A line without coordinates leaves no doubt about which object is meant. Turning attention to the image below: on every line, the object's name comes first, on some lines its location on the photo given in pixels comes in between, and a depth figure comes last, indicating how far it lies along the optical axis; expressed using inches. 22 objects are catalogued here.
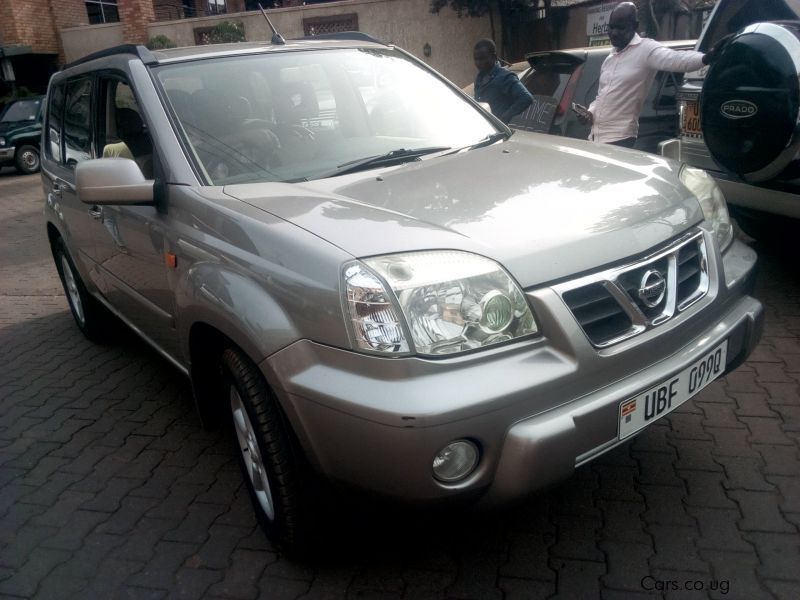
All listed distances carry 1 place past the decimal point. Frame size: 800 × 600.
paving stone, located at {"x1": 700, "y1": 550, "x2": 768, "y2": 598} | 89.2
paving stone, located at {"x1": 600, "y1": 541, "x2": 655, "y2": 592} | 92.8
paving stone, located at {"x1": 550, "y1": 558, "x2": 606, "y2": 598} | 92.1
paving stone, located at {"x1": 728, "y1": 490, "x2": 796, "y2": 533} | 100.4
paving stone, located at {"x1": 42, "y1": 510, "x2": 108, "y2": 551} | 112.7
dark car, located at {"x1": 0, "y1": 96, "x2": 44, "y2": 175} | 623.5
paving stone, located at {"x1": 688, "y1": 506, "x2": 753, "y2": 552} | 97.6
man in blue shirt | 242.4
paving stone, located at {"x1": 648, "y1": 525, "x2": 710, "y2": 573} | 94.7
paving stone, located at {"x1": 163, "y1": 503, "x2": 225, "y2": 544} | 111.6
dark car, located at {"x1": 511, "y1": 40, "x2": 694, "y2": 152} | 241.4
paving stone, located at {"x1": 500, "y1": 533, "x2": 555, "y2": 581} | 96.7
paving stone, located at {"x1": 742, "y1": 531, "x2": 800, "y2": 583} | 91.5
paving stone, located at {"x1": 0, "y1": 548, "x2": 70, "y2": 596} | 103.6
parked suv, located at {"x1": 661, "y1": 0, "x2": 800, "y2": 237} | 146.1
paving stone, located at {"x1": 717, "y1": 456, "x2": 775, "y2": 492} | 110.0
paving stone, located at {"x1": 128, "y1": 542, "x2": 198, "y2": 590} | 102.2
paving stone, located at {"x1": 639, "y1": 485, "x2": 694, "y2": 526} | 104.3
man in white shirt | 201.5
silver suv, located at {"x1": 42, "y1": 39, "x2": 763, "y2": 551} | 80.7
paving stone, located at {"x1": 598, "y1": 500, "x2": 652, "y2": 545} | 101.7
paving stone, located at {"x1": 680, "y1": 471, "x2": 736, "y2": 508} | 107.0
